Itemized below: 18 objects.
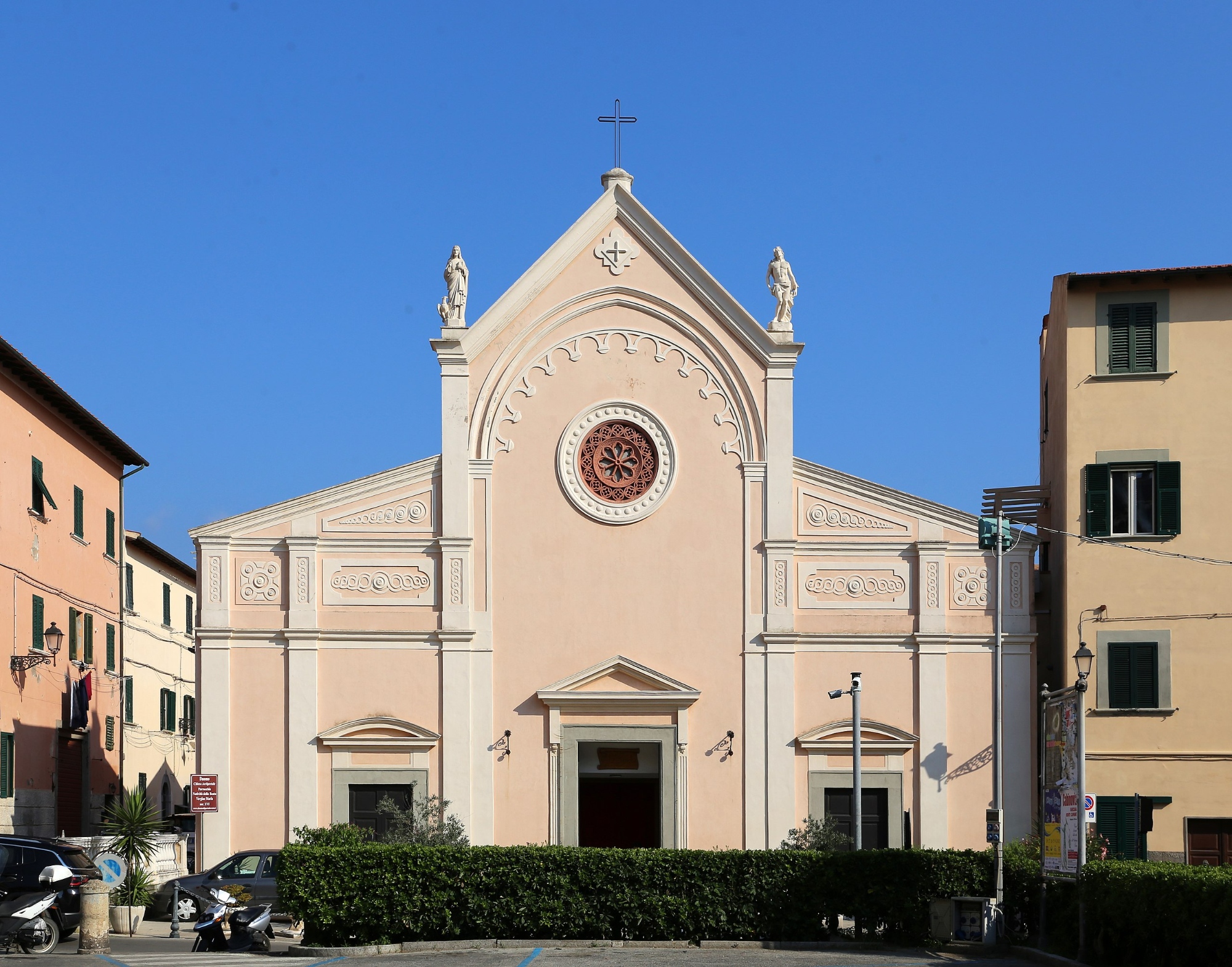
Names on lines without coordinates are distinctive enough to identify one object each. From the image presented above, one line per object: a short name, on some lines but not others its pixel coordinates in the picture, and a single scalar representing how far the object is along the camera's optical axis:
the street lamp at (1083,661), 20.91
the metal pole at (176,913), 25.89
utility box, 22.64
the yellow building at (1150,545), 27.97
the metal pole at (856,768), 27.02
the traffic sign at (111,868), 26.36
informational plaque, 27.22
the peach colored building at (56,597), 30.50
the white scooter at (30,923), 21.41
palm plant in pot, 27.61
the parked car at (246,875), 26.30
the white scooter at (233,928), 22.09
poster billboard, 21.09
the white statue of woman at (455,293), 29.66
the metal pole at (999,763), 22.67
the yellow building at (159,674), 41.31
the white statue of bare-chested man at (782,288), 29.84
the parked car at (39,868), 22.75
